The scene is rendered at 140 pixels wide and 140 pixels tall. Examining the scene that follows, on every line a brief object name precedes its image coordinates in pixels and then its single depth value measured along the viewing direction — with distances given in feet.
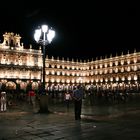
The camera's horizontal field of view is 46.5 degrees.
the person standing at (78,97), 26.96
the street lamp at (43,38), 33.42
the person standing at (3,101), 35.71
